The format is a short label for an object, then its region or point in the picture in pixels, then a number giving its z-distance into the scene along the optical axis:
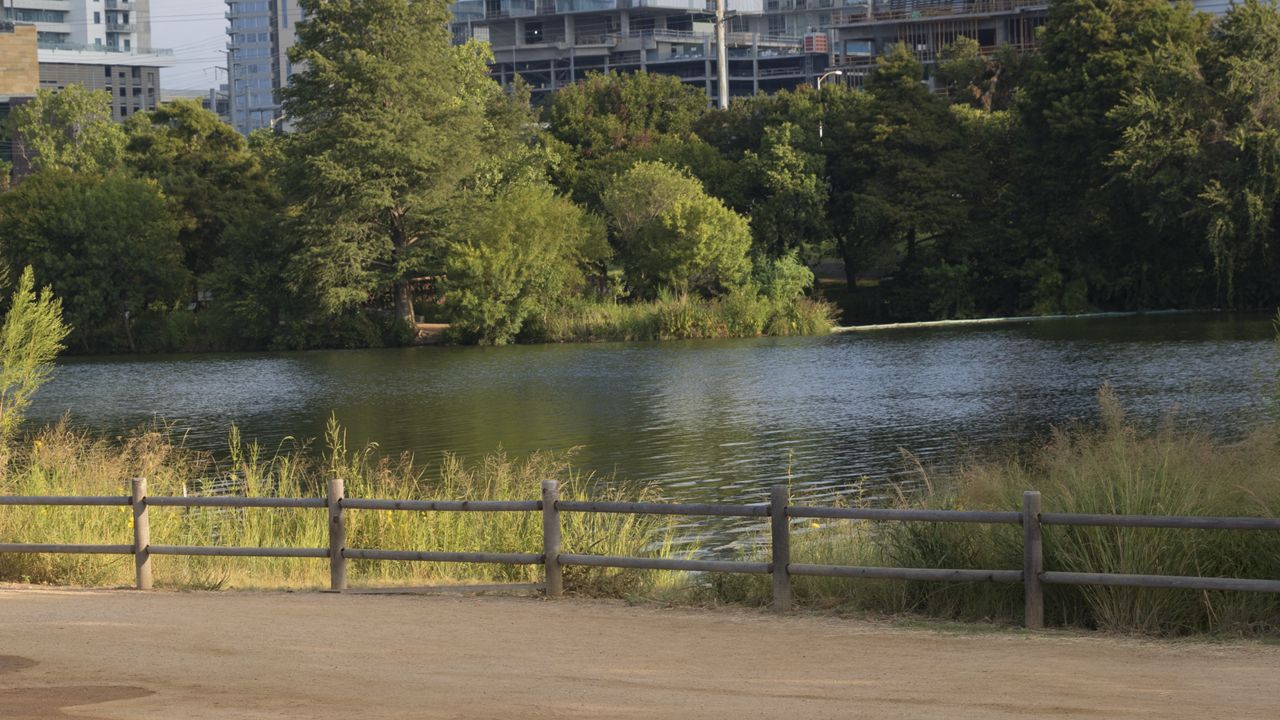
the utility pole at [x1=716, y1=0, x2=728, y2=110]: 119.06
